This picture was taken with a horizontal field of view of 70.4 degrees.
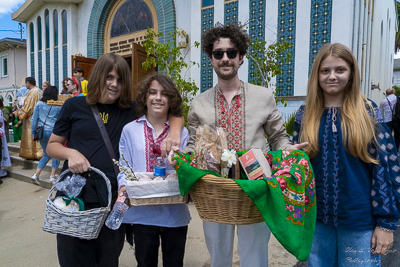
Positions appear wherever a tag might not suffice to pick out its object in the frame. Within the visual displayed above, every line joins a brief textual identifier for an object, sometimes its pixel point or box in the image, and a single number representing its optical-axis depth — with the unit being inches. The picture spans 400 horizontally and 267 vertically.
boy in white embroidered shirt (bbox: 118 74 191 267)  76.2
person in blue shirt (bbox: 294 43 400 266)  64.6
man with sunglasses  76.9
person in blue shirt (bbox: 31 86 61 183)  225.8
